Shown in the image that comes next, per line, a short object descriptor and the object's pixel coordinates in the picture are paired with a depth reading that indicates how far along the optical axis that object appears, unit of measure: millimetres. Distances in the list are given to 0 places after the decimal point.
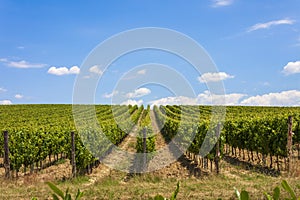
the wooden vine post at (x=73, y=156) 13883
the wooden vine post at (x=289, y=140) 13500
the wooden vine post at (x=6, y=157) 13492
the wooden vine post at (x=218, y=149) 14341
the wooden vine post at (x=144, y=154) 15407
